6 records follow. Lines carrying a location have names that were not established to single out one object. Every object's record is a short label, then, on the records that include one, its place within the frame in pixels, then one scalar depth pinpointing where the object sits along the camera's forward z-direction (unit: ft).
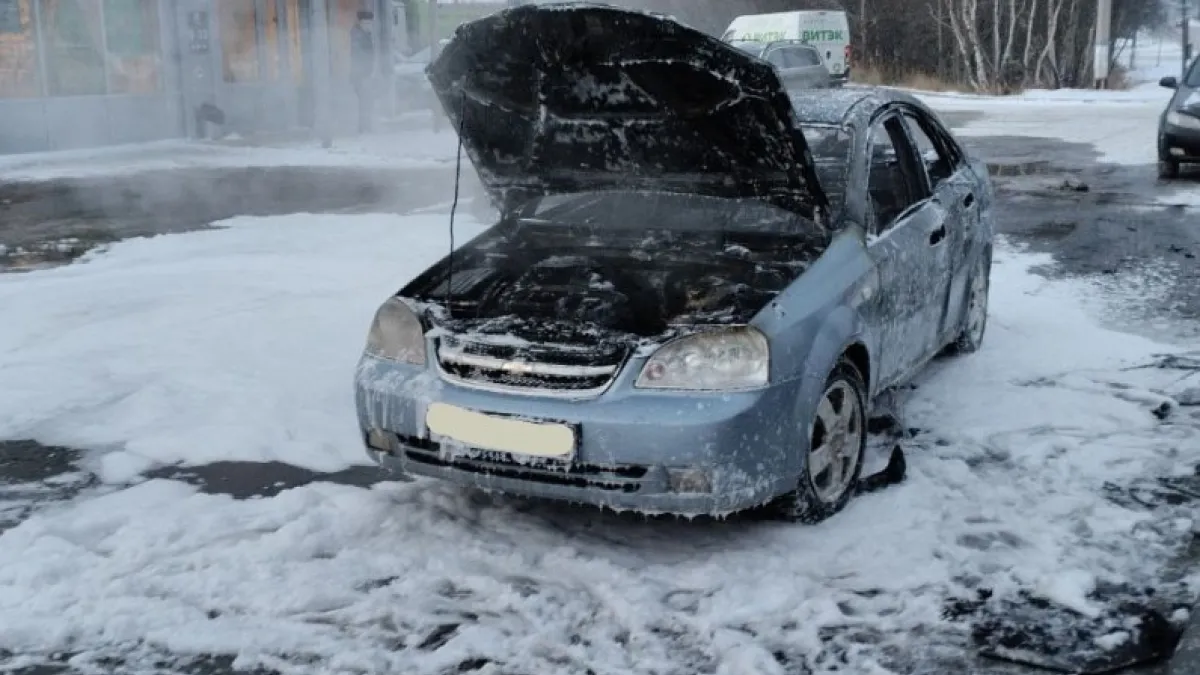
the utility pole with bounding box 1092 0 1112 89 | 100.22
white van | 99.66
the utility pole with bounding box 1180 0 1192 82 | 86.89
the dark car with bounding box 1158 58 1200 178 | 44.27
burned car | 12.27
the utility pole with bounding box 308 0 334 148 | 78.59
